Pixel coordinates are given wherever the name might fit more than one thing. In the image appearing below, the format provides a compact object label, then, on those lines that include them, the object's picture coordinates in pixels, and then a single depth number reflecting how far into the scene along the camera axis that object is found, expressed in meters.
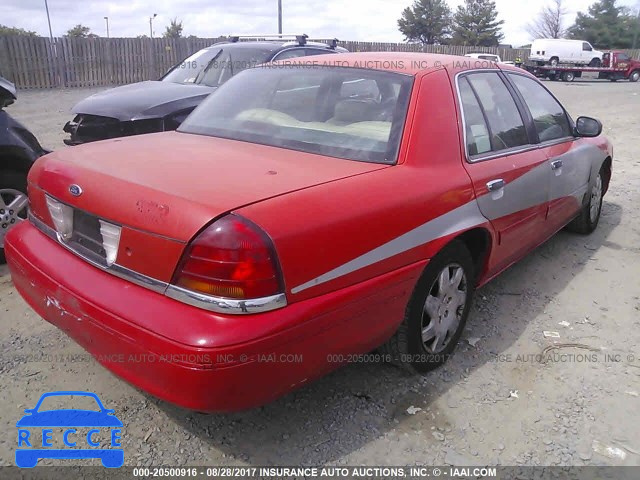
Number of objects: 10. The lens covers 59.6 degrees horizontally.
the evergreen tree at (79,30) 58.39
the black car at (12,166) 4.16
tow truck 34.31
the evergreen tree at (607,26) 57.47
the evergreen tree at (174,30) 63.09
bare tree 63.84
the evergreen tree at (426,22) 62.84
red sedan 1.98
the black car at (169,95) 5.91
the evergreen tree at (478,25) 62.38
